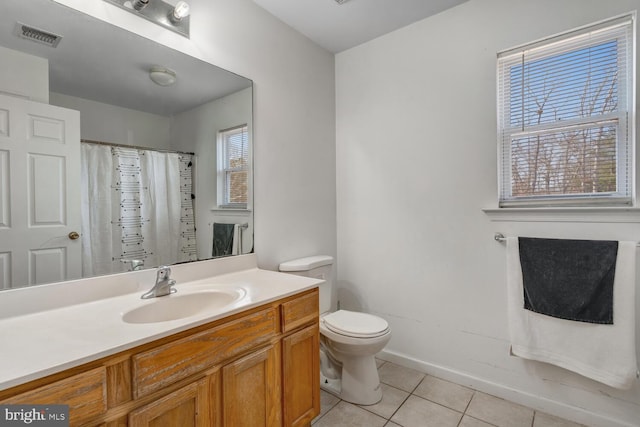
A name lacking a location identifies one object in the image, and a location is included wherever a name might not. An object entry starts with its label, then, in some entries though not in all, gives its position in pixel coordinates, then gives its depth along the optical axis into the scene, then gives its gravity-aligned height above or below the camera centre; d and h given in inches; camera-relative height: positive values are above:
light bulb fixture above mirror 57.2 +39.3
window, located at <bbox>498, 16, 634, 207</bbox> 63.4 +19.9
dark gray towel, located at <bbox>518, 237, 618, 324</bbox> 61.9 -15.0
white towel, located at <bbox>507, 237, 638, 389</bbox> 59.7 -27.3
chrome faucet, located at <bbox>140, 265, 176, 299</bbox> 53.6 -13.1
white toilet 71.3 -33.4
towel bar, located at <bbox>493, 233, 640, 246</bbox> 74.6 -7.3
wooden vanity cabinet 32.9 -22.7
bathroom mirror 45.3 +11.2
